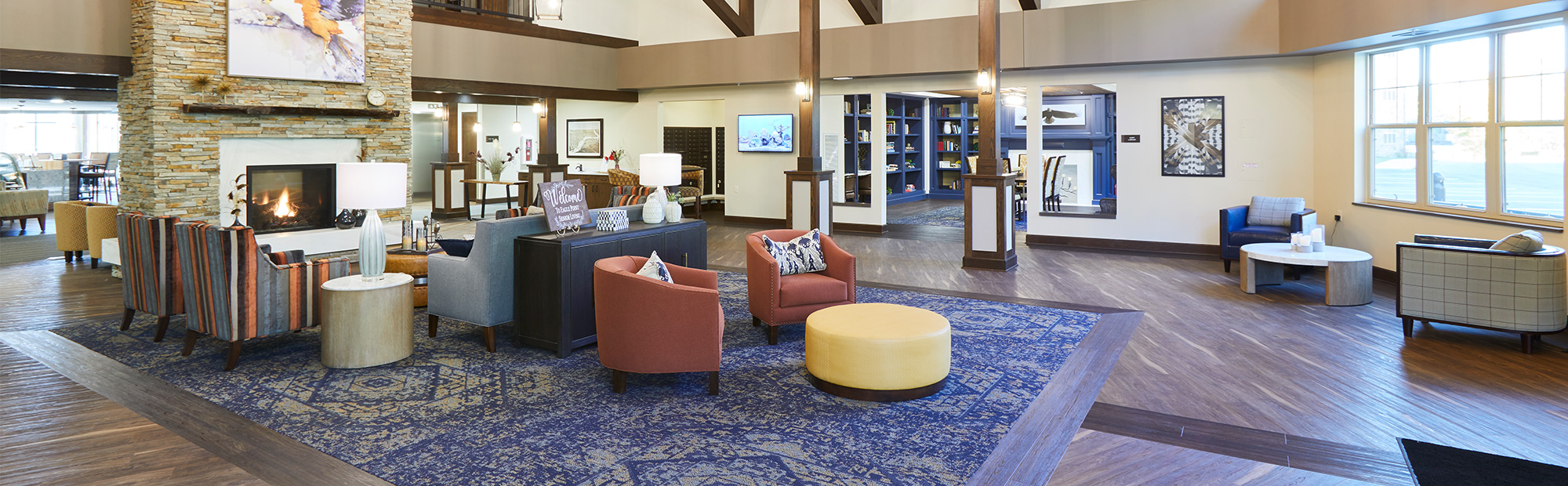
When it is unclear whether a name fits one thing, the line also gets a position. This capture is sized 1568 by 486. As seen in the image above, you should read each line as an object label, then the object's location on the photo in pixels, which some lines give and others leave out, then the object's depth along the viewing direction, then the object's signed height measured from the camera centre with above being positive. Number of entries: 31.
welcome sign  5.18 +0.15
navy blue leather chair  7.90 -0.09
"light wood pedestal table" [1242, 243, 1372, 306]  6.43 -0.39
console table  4.95 -0.36
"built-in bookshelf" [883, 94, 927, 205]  15.80 +1.50
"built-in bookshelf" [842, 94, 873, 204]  13.25 +1.29
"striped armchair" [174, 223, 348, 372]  4.71 -0.33
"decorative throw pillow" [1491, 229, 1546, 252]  5.08 -0.14
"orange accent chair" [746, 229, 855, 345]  5.34 -0.42
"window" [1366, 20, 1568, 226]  6.03 +0.77
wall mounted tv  12.66 +1.42
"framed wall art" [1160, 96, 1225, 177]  9.31 +0.97
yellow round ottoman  4.13 -0.67
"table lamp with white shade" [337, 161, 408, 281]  4.59 +0.21
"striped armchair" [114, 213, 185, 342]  5.18 -0.22
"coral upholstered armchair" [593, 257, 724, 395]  4.17 -0.50
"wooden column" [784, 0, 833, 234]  9.63 +0.70
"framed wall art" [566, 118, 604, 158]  14.88 +1.60
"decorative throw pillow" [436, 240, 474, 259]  5.91 -0.14
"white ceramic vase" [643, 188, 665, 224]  5.93 +0.11
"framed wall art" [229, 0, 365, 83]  8.16 +1.92
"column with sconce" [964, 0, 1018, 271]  8.45 +0.30
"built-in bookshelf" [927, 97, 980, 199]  17.05 +1.71
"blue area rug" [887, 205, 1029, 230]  13.02 +0.10
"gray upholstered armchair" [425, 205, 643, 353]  5.15 -0.31
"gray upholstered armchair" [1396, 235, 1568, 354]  4.97 -0.42
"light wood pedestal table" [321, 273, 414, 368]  4.70 -0.54
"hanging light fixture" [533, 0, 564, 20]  8.34 +2.17
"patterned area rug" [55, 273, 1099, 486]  3.31 -0.89
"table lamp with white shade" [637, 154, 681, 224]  6.02 +0.39
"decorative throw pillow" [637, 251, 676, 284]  4.46 -0.24
